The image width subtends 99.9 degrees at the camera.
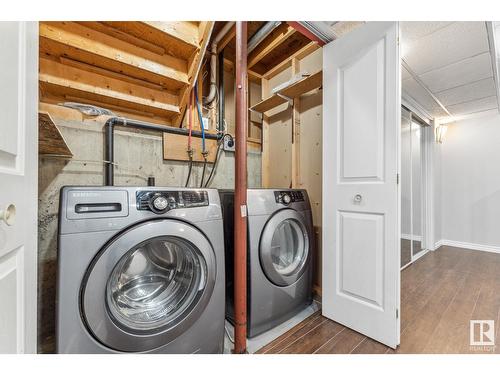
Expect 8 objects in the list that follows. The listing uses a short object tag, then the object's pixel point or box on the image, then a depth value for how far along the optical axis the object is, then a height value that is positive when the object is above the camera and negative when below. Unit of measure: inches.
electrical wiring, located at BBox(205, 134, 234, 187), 76.6 +10.0
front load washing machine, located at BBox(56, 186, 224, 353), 30.9 -14.8
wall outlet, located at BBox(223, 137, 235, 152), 80.0 +17.3
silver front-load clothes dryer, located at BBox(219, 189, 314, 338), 51.6 -18.3
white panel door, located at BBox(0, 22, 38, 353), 19.3 +0.4
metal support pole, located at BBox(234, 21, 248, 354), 47.1 -3.1
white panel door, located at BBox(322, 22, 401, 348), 47.4 +2.1
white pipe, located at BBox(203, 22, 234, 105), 76.9 +41.8
